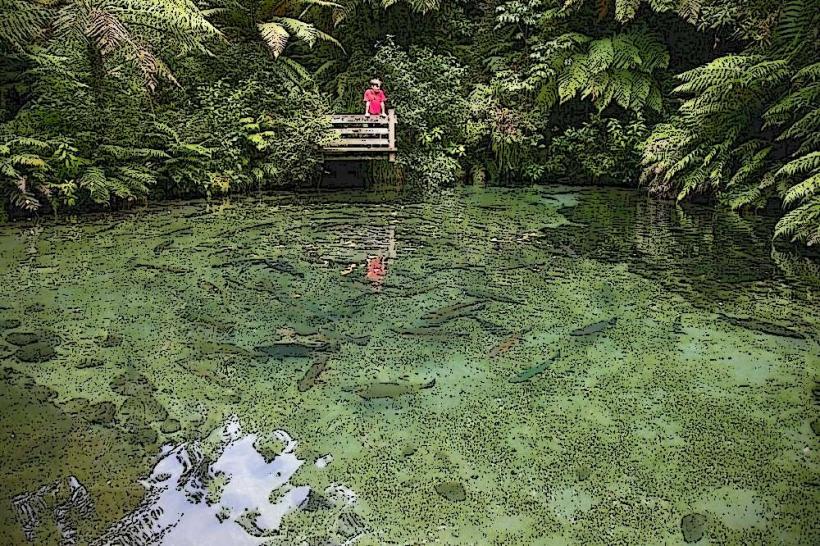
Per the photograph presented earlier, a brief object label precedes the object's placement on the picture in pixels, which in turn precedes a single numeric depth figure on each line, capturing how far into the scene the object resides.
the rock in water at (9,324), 3.46
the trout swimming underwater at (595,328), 3.48
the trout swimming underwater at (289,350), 3.17
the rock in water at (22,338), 3.25
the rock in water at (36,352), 3.07
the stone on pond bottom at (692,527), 1.87
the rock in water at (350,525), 1.89
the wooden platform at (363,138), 8.59
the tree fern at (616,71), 9.03
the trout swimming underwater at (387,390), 2.77
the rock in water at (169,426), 2.47
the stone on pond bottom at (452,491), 2.06
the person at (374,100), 8.92
